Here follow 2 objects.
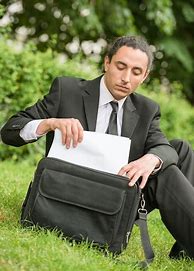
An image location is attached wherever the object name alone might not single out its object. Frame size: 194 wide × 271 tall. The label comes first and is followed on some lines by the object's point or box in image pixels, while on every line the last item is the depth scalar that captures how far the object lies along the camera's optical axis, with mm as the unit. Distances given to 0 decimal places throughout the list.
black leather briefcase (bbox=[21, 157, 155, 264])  4004
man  4195
